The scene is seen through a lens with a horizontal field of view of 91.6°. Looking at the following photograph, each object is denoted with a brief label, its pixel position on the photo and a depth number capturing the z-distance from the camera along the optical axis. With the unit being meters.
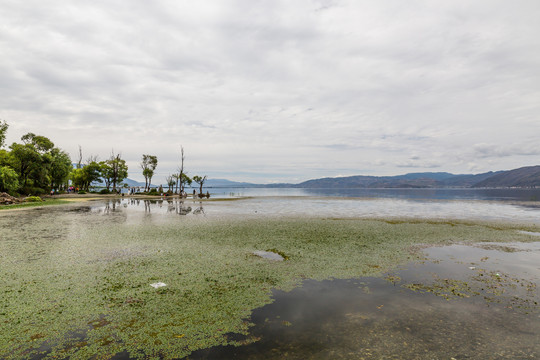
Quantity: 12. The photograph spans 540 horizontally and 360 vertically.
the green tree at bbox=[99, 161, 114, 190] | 86.44
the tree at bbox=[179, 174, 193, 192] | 81.56
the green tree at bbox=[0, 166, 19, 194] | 42.09
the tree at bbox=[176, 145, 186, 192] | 81.21
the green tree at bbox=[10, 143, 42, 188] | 50.50
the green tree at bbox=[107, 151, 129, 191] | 86.09
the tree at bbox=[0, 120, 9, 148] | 39.97
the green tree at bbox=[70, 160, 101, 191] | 84.25
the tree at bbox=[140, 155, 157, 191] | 88.07
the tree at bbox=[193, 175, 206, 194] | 92.28
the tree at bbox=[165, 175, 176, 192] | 87.43
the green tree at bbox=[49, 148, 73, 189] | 62.59
